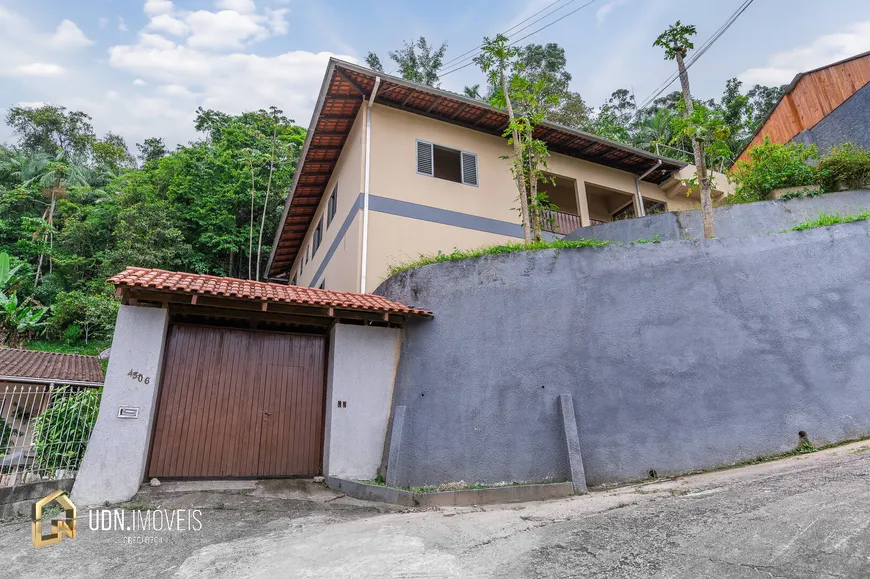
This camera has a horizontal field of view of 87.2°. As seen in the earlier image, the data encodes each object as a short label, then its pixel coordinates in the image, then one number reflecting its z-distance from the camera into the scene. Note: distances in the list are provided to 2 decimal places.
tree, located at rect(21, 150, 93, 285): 27.52
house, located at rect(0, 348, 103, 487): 6.25
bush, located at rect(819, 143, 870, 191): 10.94
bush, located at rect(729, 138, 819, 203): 11.39
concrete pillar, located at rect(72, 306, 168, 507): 6.09
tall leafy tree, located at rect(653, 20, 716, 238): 9.08
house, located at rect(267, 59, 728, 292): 10.58
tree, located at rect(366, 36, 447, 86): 30.20
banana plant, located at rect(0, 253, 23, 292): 19.13
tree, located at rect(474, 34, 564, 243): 10.55
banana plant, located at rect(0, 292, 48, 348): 19.19
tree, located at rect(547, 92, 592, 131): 27.56
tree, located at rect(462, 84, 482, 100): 29.25
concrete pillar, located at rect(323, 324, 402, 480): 7.61
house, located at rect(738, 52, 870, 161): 13.88
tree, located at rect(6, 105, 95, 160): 33.44
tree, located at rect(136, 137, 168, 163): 33.78
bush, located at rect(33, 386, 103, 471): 6.16
